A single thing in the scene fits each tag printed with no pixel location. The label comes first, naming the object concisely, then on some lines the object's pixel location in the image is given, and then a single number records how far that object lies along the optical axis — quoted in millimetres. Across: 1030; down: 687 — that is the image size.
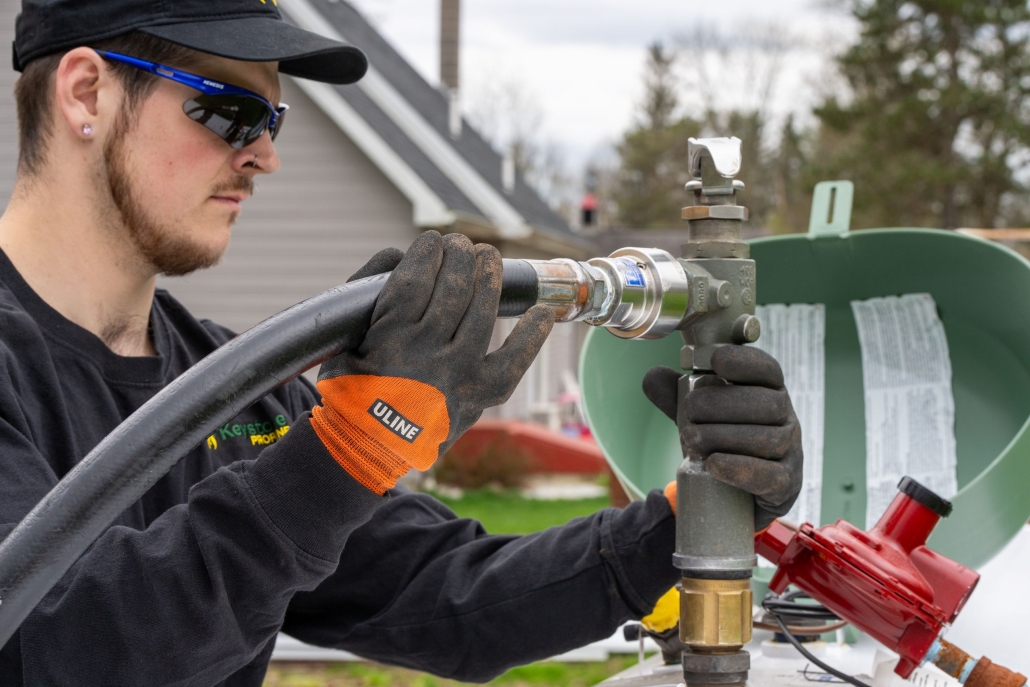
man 1106
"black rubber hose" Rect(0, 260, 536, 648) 964
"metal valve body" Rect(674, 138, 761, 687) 1272
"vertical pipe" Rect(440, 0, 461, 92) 18062
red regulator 1388
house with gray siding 9750
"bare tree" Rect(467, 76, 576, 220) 33219
